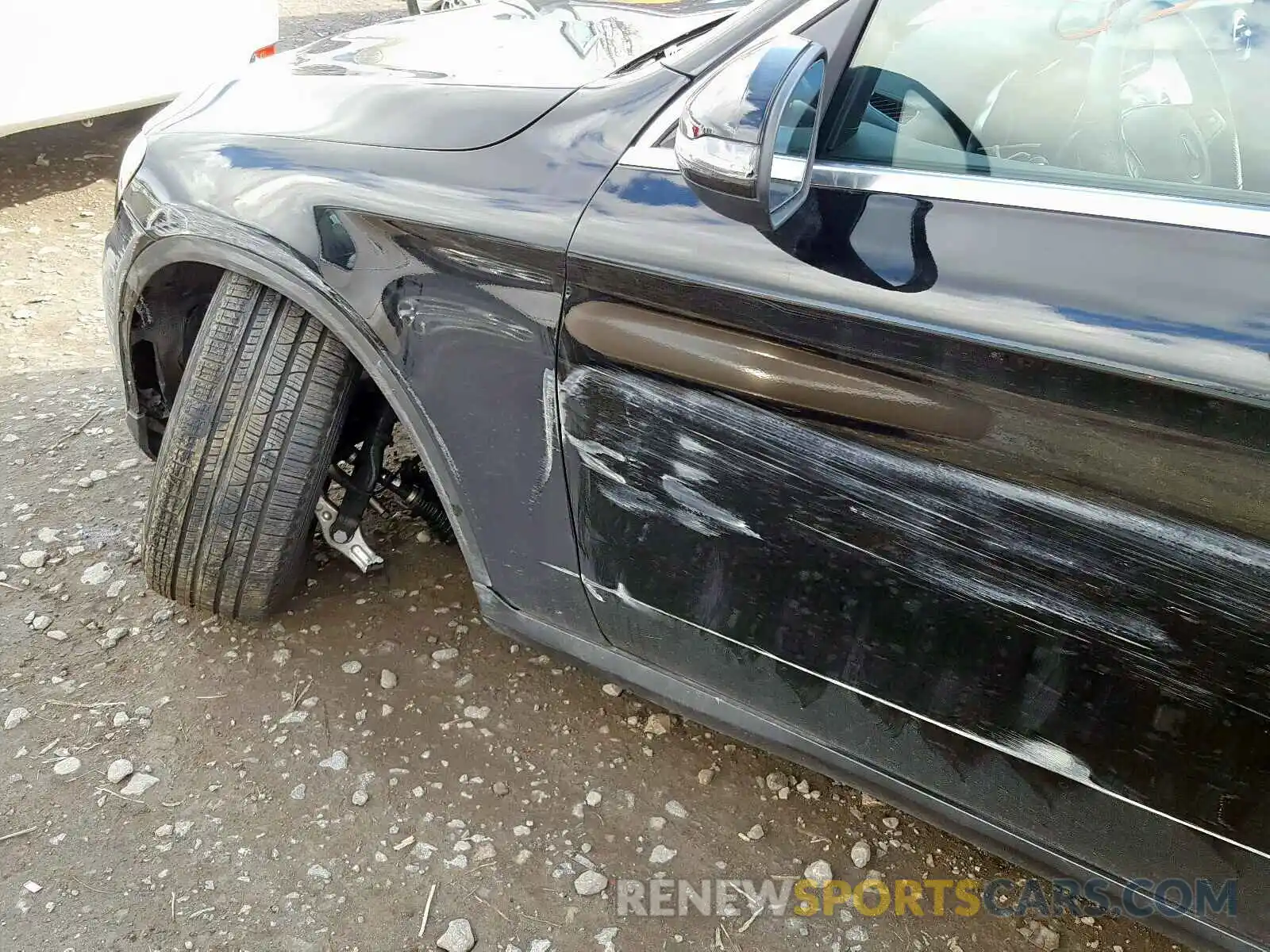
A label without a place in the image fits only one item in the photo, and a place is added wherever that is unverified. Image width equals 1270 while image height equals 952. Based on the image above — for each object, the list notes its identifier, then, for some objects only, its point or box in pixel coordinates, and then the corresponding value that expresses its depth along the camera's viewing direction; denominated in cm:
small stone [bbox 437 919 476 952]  172
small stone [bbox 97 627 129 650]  229
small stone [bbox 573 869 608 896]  181
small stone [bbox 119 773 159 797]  196
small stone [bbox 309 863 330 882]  182
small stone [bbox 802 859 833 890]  185
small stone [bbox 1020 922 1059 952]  177
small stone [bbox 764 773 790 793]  202
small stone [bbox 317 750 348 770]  203
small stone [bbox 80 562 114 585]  245
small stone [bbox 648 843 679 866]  187
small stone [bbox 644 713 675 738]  213
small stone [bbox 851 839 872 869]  188
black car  114
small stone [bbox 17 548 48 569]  249
